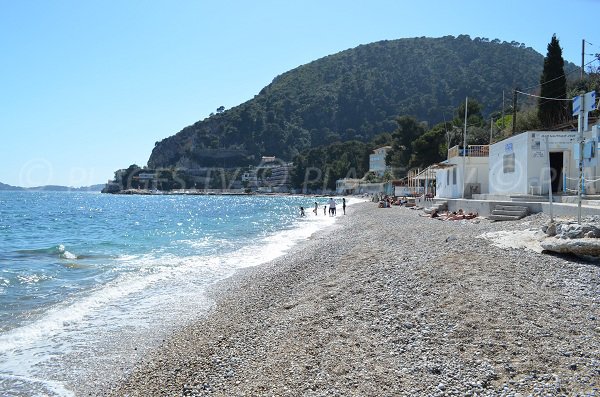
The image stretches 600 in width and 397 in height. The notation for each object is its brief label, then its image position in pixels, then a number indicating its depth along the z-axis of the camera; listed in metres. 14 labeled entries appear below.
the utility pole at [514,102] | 32.75
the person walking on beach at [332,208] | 45.00
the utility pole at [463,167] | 30.09
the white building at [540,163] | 20.81
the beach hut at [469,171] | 30.92
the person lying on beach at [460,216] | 21.90
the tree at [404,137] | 85.06
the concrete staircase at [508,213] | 17.50
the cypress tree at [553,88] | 32.41
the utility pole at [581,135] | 11.52
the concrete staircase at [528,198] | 19.08
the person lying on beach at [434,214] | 26.40
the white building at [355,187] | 100.82
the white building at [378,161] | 114.31
